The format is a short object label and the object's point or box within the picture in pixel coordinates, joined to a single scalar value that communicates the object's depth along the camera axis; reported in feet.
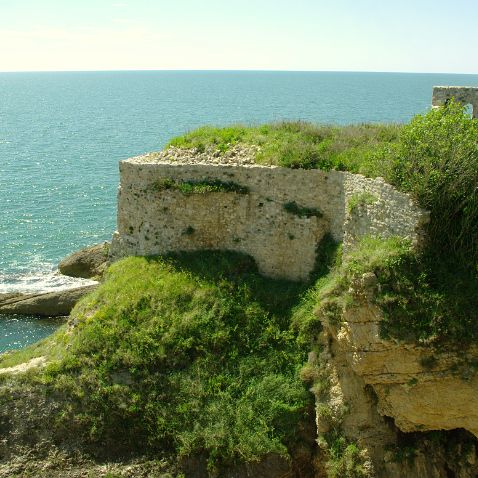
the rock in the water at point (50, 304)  97.14
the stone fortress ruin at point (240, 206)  65.87
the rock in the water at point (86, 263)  107.45
